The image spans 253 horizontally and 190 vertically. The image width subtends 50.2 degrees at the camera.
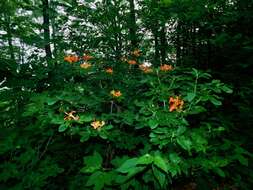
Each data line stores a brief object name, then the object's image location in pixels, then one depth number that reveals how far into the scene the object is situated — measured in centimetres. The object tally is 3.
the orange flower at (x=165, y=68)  262
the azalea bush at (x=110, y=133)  176
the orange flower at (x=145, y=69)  295
